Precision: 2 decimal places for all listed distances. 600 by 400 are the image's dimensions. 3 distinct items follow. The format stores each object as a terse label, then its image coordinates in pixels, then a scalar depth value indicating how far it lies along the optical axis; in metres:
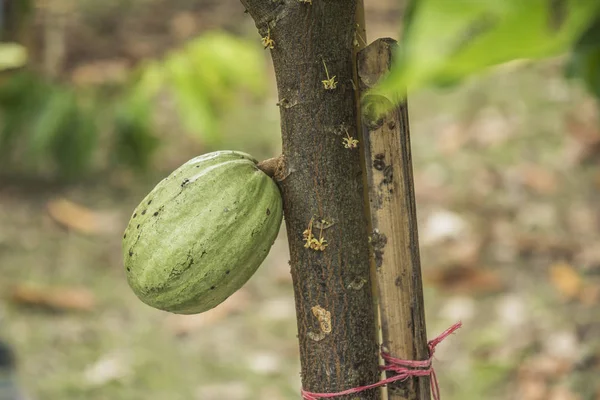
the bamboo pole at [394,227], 1.91
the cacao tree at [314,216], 1.89
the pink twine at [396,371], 2.05
